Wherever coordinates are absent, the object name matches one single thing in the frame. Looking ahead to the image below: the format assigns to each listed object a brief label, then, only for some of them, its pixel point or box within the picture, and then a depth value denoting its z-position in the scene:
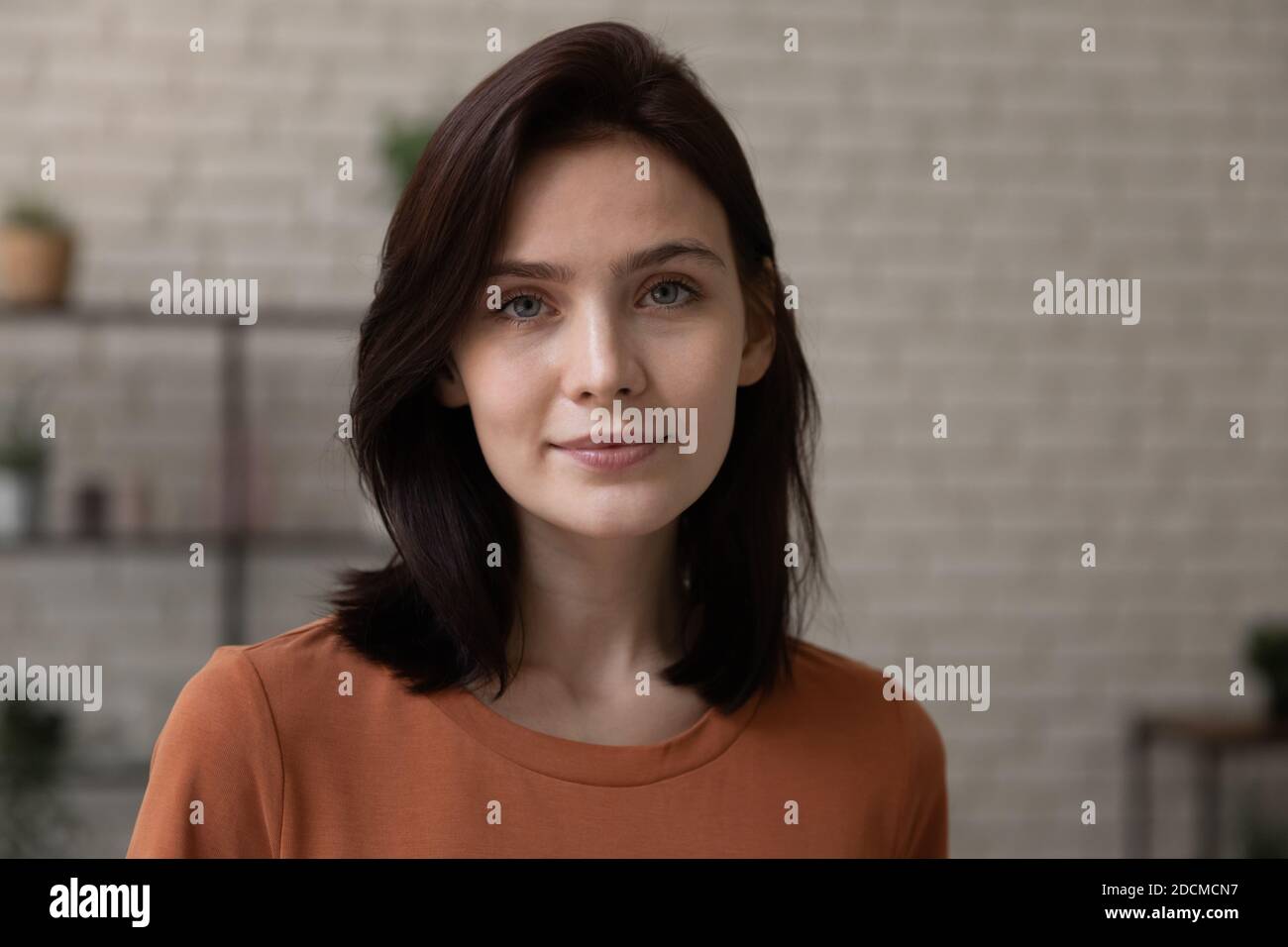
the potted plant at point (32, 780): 2.92
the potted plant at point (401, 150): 3.02
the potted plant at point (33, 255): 3.00
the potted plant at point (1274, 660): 3.19
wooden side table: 3.12
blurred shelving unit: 3.05
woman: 1.10
